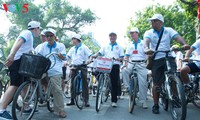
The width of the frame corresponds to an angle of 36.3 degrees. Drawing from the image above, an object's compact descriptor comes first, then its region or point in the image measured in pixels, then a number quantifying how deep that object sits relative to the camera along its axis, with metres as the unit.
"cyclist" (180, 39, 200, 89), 6.03
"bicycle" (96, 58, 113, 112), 6.64
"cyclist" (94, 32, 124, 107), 7.67
